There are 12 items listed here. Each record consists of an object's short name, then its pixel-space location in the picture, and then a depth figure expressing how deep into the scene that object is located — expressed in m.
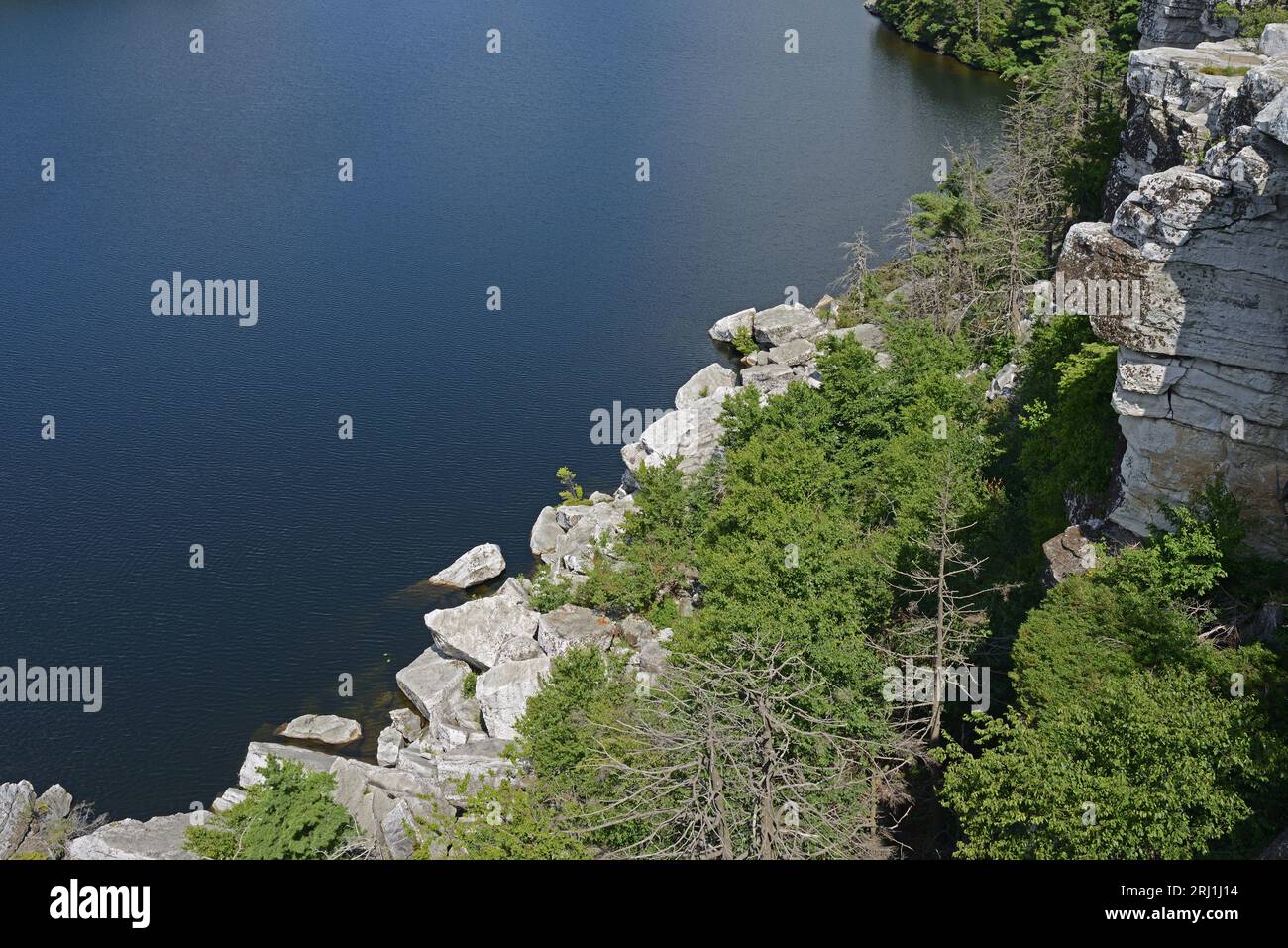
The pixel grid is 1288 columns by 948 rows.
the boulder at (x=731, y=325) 49.38
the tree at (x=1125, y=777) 15.59
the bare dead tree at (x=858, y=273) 46.78
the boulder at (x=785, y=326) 48.09
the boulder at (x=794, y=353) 45.19
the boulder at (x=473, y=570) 36.75
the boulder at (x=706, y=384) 43.56
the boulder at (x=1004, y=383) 33.22
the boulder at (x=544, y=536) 37.91
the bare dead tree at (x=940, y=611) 22.91
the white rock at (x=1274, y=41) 25.12
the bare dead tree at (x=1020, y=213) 39.09
